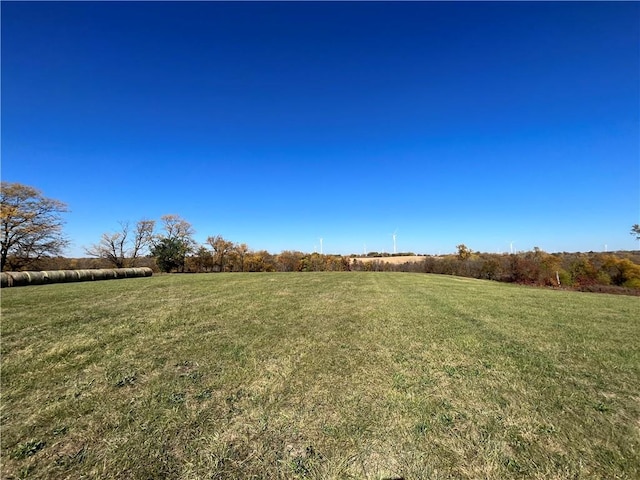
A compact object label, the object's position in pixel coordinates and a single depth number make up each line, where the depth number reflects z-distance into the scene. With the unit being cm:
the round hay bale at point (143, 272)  2367
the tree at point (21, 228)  2550
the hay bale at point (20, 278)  1426
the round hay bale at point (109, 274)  1977
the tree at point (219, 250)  4738
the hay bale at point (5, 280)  1350
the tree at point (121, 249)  4059
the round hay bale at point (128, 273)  2173
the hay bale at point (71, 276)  1683
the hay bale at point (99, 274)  1894
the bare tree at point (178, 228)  4403
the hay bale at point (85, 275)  1781
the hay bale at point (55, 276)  1594
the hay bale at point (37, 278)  1505
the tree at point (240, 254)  4925
